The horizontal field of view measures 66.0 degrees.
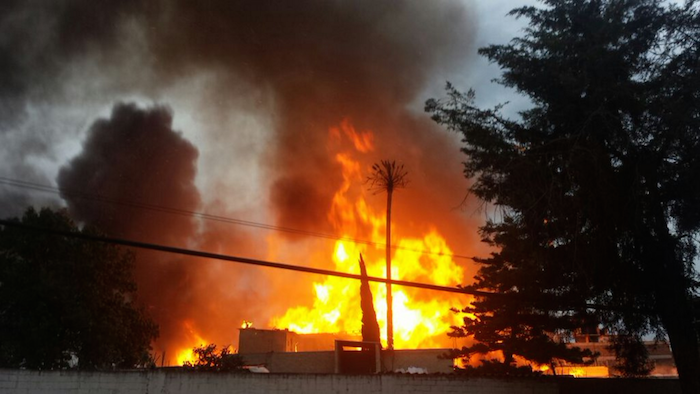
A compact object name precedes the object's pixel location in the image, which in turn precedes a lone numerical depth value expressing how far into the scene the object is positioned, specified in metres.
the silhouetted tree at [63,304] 27.00
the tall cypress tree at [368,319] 33.72
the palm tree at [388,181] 42.69
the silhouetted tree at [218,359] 21.50
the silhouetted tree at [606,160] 12.34
